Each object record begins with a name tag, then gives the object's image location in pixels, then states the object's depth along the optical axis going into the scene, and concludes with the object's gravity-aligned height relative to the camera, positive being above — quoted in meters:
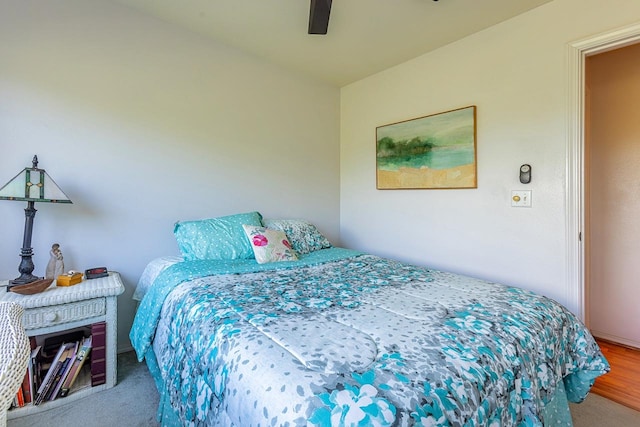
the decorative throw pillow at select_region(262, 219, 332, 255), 2.54 -0.17
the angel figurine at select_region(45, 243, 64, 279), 1.79 -0.28
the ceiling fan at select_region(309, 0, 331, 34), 1.48 +1.00
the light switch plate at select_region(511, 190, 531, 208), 2.12 +0.10
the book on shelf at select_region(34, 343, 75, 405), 1.59 -0.84
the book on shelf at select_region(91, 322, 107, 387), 1.73 -0.77
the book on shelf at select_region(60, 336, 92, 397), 1.66 -0.82
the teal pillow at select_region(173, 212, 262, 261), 2.11 -0.17
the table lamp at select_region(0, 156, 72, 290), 1.63 +0.12
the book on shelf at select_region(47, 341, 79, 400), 1.62 -0.84
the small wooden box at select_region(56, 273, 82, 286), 1.73 -0.36
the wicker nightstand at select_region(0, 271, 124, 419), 1.53 -0.50
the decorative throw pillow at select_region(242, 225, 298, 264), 2.15 -0.22
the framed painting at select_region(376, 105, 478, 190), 2.40 +0.53
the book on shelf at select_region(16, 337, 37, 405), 1.56 -0.88
